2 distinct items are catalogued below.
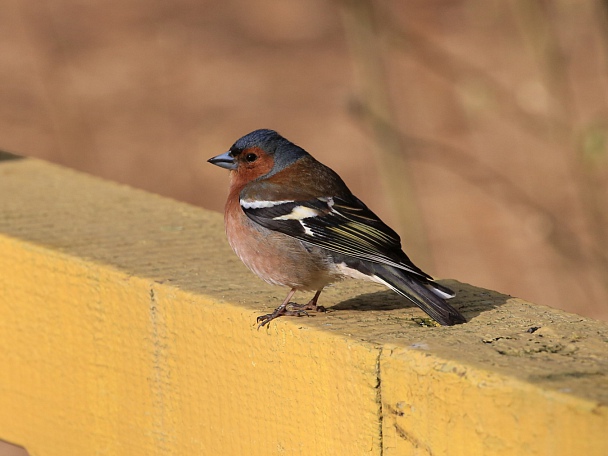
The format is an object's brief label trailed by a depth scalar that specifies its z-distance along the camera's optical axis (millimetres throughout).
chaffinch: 6609
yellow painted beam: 4750
